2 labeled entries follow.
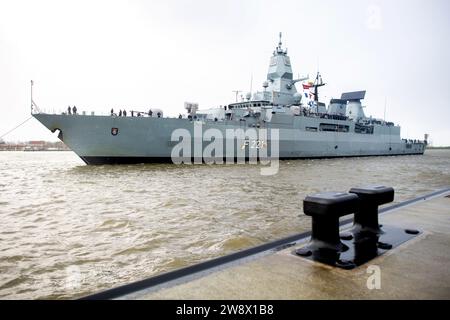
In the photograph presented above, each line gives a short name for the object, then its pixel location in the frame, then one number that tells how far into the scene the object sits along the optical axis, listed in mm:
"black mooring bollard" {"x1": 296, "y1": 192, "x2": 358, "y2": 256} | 2401
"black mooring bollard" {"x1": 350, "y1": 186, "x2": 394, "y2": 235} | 2982
